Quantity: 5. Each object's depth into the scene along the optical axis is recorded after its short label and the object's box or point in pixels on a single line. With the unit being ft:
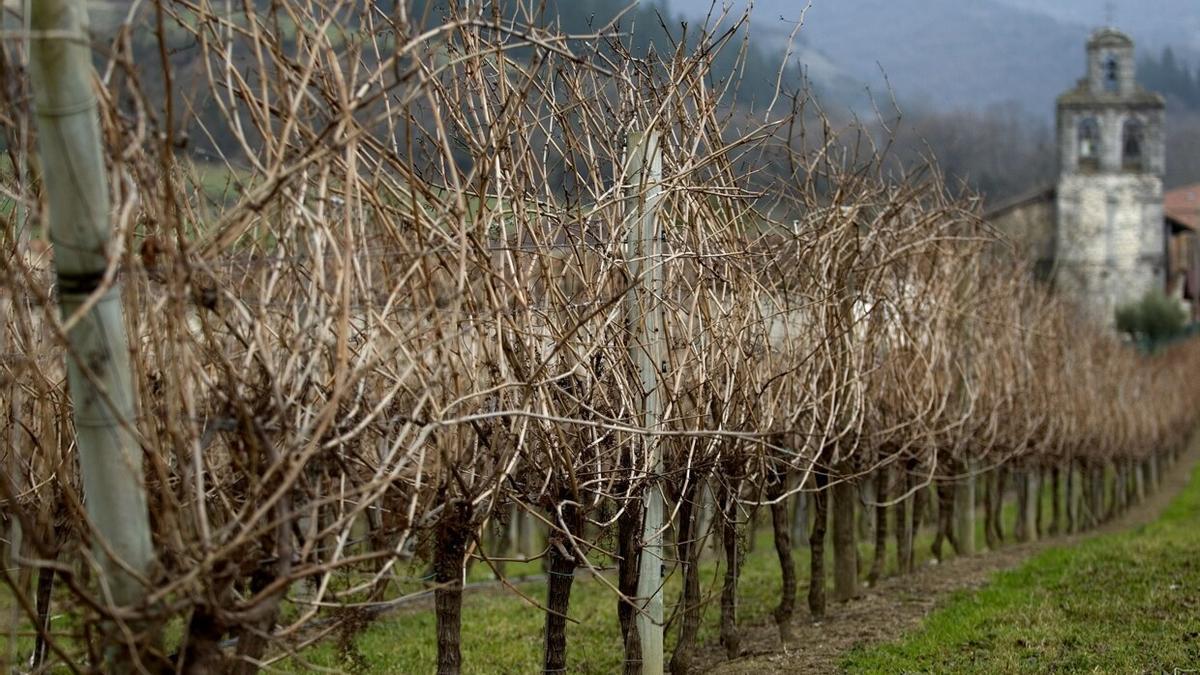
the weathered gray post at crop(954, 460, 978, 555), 49.17
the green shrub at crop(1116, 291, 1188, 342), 164.34
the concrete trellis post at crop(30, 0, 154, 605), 11.60
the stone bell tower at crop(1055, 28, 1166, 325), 178.40
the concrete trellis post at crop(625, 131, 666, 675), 22.30
